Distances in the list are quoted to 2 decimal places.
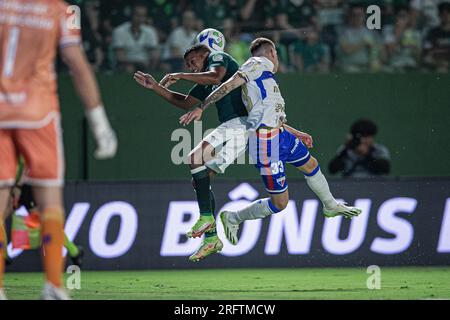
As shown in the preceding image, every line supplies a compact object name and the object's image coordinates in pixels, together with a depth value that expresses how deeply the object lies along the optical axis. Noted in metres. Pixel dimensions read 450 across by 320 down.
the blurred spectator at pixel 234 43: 14.58
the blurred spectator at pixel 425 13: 15.42
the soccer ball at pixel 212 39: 11.49
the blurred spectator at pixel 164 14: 15.11
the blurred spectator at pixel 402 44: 15.28
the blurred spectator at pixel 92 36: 14.83
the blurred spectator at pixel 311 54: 14.99
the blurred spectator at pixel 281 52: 14.91
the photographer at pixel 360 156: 14.80
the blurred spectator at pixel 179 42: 14.86
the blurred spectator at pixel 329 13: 15.25
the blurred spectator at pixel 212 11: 15.04
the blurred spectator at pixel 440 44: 15.23
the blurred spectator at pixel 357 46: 15.13
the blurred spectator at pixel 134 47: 14.84
